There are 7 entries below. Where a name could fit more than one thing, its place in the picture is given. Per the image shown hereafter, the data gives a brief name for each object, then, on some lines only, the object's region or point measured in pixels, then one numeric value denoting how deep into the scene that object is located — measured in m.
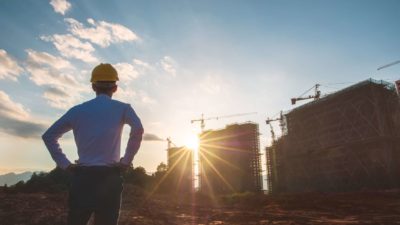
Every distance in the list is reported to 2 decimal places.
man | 2.86
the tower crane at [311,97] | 103.04
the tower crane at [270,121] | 105.79
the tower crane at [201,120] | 139.88
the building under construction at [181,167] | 86.69
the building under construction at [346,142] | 45.09
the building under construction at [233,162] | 83.94
